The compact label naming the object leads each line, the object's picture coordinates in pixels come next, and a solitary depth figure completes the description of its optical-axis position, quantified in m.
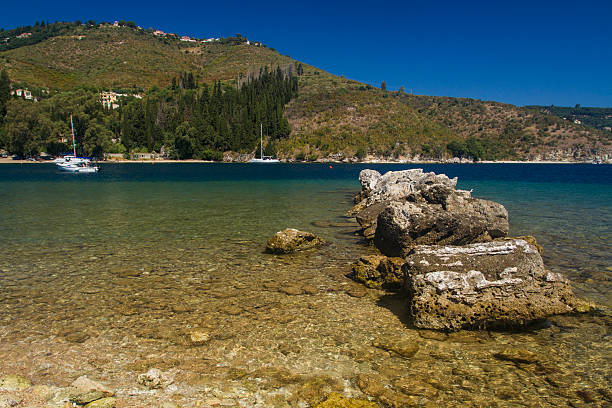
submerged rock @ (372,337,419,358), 6.10
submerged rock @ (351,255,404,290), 9.05
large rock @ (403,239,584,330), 6.87
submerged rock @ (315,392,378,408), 4.56
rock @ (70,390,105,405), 4.55
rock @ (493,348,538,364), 5.86
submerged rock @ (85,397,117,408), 4.46
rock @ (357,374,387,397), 5.00
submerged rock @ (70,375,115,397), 4.84
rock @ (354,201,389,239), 14.59
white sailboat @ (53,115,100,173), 66.25
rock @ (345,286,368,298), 8.66
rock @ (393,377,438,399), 4.99
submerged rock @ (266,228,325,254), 12.30
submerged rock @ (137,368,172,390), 5.05
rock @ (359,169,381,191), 24.55
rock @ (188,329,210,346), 6.30
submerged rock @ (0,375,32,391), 4.80
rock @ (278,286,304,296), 8.71
